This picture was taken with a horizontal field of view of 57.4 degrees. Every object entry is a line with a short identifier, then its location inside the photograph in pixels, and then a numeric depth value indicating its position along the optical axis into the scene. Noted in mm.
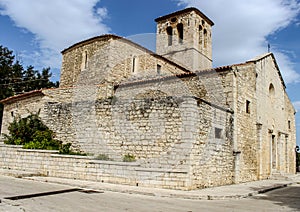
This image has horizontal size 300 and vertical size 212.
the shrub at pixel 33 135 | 13023
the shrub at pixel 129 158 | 10699
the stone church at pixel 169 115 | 10172
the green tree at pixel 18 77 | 32875
